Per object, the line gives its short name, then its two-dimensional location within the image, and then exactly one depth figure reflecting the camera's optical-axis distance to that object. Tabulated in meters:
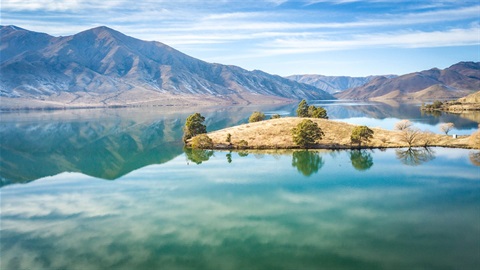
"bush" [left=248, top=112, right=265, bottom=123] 147.75
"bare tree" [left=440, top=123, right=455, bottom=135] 116.46
